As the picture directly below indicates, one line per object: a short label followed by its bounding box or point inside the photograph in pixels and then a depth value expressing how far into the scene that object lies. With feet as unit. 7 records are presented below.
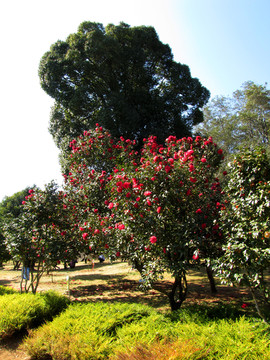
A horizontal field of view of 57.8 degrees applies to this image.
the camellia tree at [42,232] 23.76
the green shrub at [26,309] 15.56
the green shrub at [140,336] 8.95
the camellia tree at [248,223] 10.85
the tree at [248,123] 74.79
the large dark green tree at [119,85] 39.99
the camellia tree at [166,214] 14.87
